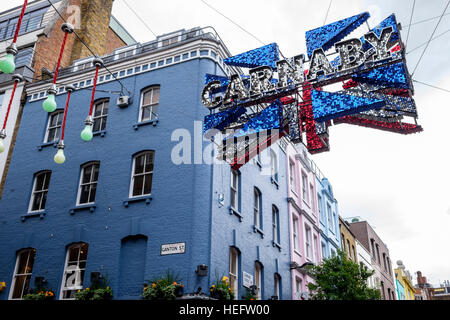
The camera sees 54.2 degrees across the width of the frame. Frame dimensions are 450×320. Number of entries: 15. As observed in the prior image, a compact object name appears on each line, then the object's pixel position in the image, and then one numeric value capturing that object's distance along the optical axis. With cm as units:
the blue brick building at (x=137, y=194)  1576
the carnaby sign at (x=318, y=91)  1173
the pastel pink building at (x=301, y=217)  2369
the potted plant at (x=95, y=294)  1509
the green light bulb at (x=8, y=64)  994
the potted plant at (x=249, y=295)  1666
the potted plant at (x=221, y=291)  1431
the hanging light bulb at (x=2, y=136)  1301
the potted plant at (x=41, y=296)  1602
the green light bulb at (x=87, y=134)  1335
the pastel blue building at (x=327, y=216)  2978
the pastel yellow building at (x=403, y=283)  5324
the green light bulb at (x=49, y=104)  1139
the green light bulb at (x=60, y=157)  1320
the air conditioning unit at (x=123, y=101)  1902
